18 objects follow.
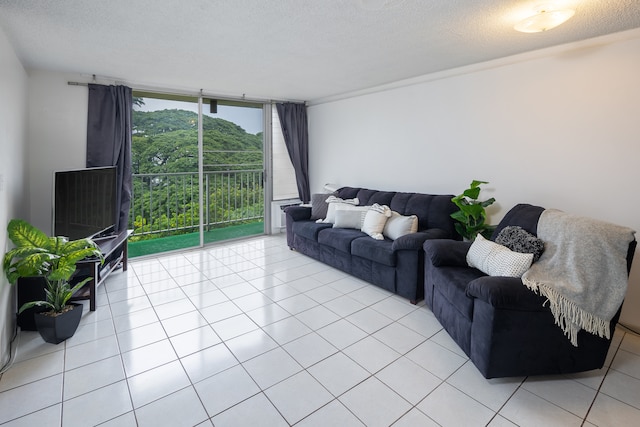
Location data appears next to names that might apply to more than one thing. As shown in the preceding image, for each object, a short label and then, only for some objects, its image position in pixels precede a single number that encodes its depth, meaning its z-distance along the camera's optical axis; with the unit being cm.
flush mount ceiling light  193
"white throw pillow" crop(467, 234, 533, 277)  211
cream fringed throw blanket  183
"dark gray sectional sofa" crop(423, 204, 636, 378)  184
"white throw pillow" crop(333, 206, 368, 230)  387
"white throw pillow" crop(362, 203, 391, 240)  353
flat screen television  286
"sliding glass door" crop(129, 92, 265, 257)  485
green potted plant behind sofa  310
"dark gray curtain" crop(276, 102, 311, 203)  534
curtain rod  399
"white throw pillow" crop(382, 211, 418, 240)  332
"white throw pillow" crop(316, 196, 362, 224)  411
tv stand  274
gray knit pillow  222
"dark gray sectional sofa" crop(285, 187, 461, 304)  299
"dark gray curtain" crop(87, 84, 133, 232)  366
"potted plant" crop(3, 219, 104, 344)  219
